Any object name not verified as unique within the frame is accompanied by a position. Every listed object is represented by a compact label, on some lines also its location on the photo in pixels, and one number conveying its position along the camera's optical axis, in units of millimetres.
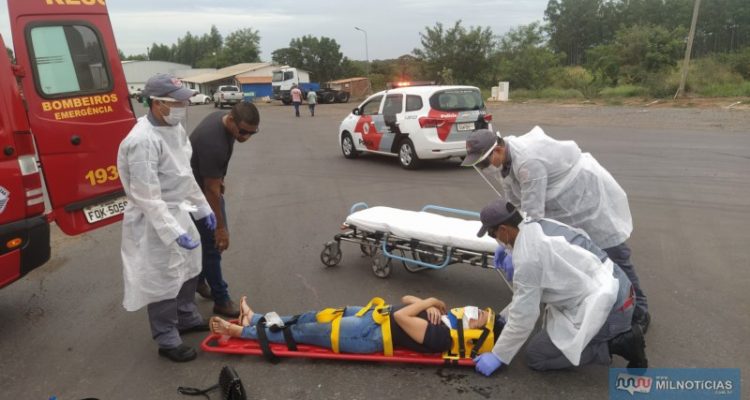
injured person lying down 3557
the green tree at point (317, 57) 76375
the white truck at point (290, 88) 41062
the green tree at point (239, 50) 104438
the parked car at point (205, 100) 52406
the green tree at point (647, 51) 34375
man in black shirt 4020
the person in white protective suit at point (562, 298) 3217
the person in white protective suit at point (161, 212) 3420
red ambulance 4035
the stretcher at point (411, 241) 4570
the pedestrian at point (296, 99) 28609
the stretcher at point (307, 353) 3520
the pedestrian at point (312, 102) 28469
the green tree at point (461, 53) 44688
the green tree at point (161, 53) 146050
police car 10570
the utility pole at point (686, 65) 23962
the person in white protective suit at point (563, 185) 3770
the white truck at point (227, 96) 42156
